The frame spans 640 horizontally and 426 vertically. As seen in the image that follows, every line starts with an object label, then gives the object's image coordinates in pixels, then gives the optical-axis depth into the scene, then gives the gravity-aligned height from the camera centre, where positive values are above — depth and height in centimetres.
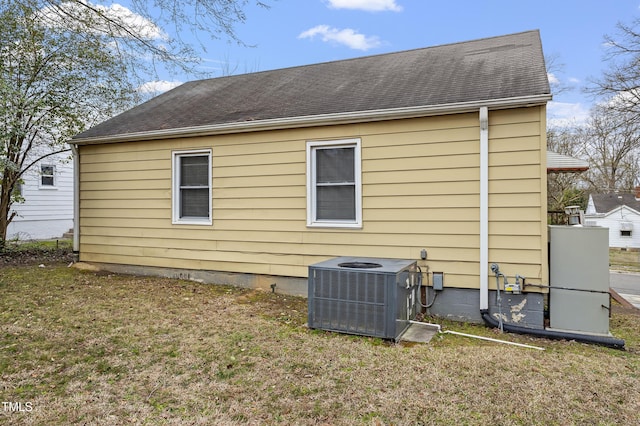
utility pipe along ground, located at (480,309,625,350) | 426 -136
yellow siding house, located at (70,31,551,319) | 476 +58
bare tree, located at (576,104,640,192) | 1567 +356
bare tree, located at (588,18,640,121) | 1496 +557
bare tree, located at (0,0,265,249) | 690 +329
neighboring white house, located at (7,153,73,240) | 1399 +28
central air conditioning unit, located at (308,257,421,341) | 404 -91
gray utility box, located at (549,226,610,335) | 450 -75
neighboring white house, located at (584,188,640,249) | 2708 -9
